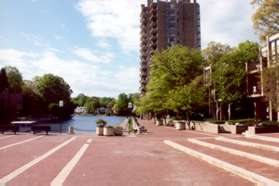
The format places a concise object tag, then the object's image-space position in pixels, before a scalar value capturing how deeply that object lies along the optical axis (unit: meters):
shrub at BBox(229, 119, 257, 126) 22.79
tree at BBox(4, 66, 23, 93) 57.06
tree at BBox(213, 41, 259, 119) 30.40
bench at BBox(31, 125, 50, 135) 22.81
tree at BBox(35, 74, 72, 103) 77.22
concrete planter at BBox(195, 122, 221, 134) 23.15
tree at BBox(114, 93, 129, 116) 101.46
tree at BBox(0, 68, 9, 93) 50.25
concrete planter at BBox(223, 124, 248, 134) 21.45
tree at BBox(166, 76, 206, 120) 29.76
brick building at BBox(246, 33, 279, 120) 30.48
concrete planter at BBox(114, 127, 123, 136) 21.72
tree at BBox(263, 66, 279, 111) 17.81
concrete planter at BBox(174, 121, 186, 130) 28.90
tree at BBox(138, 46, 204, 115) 34.23
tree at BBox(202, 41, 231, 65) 37.39
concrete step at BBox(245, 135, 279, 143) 12.34
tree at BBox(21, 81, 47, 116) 58.32
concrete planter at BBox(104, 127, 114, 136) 21.51
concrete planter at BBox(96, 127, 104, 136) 21.93
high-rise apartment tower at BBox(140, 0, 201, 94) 73.26
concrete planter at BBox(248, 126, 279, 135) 17.65
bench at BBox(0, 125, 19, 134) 23.22
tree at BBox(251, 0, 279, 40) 25.85
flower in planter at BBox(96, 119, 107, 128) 22.46
